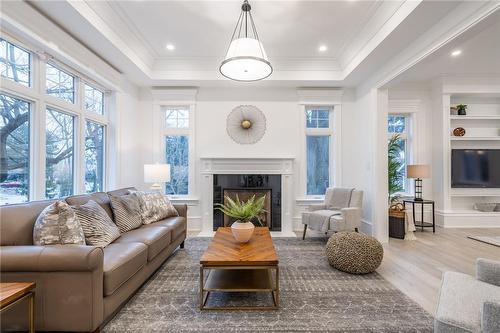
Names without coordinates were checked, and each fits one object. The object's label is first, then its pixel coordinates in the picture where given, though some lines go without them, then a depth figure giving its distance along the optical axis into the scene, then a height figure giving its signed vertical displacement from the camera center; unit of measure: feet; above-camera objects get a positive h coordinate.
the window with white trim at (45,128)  7.75 +1.52
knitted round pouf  8.65 -3.12
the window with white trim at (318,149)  15.97 +1.23
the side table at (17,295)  4.42 -2.43
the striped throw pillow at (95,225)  7.06 -1.73
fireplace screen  15.02 -1.71
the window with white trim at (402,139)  16.80 +1.96
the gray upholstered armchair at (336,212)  11.89 -2.36
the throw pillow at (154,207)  10.44 -1.77
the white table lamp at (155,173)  12.59 -0.28
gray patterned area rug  5.90 -3.86
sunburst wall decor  15.48 +2.72
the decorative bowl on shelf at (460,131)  15.92 +2.39
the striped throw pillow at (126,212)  9.12 -1.73
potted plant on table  7.86 -1.73
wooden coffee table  6.49 -2.65
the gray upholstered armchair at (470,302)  3.66 -2.48
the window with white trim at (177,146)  15.76 +1.41
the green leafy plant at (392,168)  14.35 -0.03
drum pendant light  7.45 +3.58
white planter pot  7.84 -2.06
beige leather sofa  5.20 -2.46
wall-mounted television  15.66 +0.03
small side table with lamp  14.23 -0.45
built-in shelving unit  15.51 +1.57
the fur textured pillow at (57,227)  5.98 -1.50
